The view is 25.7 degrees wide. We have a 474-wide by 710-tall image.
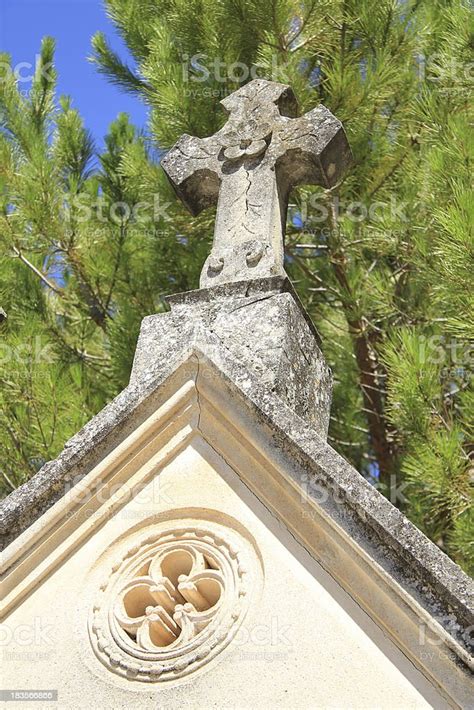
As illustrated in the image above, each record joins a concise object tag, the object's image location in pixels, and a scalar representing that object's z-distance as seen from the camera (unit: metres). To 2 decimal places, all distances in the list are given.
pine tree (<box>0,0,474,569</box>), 4.89
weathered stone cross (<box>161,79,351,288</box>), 3.20
